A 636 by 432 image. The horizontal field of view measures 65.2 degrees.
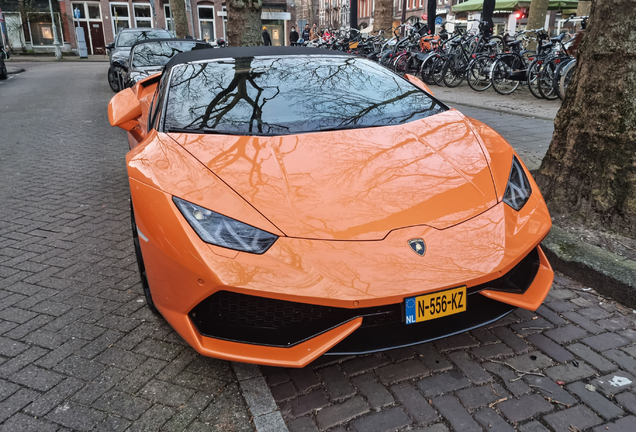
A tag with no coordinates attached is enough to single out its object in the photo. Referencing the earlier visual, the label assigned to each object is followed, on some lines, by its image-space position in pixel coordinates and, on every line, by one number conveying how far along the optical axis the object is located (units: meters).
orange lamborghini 1.99
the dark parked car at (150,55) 8.82
